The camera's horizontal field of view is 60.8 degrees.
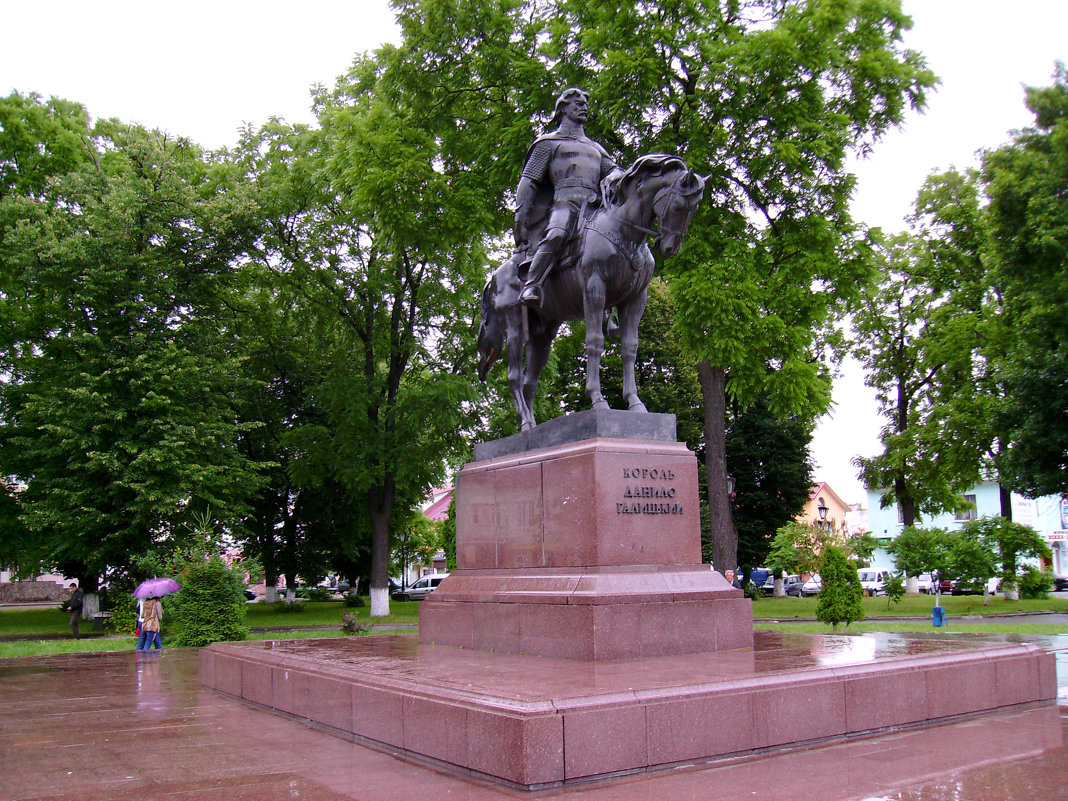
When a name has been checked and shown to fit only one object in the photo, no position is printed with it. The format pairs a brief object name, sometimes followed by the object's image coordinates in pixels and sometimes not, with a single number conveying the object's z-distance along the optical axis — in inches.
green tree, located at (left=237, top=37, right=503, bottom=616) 1196.5
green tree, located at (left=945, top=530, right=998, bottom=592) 1208.8
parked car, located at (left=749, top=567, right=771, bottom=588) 2292.1
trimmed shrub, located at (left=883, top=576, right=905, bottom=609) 1290.6
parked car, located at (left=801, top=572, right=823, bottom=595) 2132.1
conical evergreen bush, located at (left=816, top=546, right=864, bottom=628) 721.0
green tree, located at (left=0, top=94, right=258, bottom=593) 1028.5
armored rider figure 428.1
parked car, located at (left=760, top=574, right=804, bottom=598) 2224.4
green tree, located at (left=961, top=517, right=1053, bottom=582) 1267.2
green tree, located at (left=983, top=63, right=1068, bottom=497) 1049.5
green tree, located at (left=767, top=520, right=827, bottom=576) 1264.0
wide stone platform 219.3
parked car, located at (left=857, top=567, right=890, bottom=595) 2047.2
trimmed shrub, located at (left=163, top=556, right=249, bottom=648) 748.0
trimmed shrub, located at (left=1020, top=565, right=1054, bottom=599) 1391.5
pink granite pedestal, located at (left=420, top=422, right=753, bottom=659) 335.3
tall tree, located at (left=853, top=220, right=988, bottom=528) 1475.1
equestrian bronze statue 390.6
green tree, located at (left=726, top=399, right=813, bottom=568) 1721.2
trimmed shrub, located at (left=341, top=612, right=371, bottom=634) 670.5
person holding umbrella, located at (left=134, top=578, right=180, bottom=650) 754.2
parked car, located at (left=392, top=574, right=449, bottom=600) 2174.8
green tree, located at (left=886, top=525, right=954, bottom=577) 1208.2
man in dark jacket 1032.8
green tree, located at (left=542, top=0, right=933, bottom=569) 761.6
